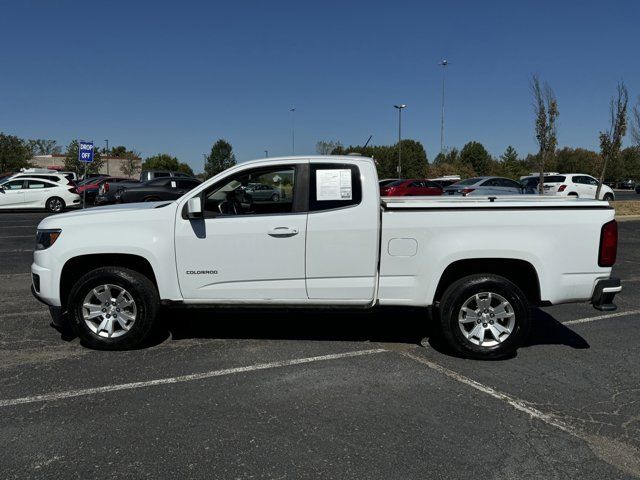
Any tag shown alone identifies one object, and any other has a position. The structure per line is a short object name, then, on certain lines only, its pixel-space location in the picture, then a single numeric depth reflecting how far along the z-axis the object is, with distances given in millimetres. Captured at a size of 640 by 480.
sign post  19500
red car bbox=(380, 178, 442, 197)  25422
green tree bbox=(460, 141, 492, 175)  71938
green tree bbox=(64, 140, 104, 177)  69438
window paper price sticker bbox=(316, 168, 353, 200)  4746
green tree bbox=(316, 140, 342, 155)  63912
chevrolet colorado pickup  4602
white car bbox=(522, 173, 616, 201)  25844
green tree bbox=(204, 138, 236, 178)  97062
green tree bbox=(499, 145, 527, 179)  66294
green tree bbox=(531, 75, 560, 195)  25297
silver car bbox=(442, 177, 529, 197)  18594
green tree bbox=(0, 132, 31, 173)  59312
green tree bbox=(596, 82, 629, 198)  21906
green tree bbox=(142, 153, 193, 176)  93938
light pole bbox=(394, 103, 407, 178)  50844
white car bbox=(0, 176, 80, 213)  21141
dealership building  97312
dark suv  24141
